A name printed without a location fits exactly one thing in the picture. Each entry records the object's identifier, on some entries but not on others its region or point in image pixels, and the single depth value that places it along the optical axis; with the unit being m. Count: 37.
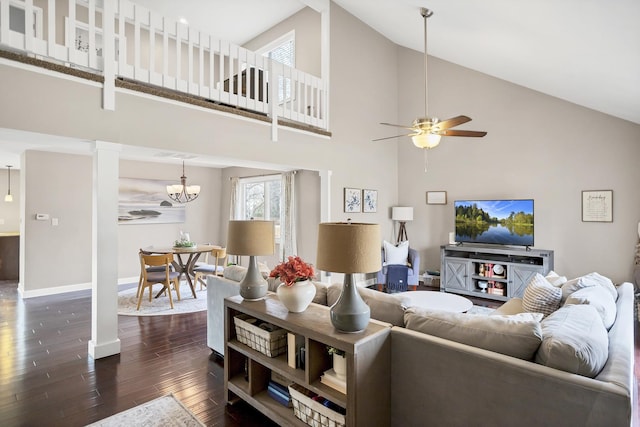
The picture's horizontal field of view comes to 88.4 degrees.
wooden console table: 1.76
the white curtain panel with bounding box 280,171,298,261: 6.14
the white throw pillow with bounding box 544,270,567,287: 3.00
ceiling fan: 3.87
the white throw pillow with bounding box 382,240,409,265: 5.98
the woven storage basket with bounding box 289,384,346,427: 1.87
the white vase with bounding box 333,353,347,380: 1.90
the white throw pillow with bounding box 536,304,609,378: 1.45
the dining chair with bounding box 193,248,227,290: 5.86
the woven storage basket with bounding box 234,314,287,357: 2.27
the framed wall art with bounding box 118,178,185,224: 6.85
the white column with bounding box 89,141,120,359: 3.30
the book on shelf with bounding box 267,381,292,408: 2.25
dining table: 5.56
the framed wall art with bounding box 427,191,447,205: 6.43
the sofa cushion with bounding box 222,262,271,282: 3.30
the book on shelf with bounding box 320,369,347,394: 1.87
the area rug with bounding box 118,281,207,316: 4.81
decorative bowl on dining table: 5.96
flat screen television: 5.38
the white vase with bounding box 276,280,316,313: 2.19
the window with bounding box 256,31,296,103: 6.25
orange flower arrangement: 2.20
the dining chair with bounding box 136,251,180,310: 4.89
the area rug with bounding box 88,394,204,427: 2.29
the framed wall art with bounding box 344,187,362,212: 5.86
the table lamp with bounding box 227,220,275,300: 2.57
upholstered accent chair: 5.76
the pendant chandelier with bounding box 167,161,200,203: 6.16
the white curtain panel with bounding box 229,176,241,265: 7.85
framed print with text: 4.78
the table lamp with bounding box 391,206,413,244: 6.54
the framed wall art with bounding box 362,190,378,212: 6.20
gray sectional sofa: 1.35
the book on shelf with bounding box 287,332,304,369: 2.13
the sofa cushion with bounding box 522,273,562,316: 2.61
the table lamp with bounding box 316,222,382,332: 1.81
